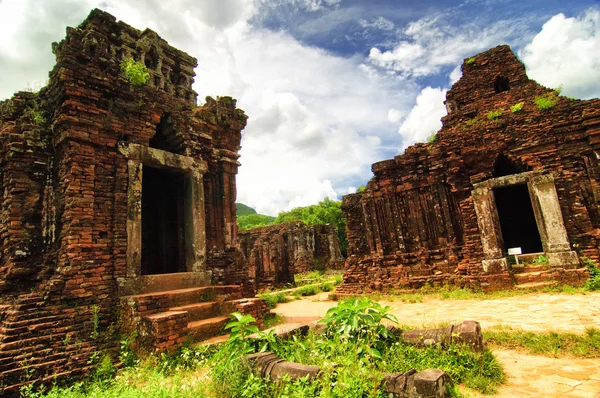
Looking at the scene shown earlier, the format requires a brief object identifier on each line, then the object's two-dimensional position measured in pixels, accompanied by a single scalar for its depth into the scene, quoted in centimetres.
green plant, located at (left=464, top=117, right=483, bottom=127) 1165
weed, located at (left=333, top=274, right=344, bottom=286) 1737
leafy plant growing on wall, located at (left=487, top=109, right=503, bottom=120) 1132
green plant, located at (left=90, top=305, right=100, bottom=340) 564
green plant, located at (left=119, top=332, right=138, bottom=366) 551
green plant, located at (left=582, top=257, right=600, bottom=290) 793
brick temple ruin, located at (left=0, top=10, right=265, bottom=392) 539
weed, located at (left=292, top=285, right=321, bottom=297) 1470
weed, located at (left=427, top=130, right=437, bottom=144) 1270
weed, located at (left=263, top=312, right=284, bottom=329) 779
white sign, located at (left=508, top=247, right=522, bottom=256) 956
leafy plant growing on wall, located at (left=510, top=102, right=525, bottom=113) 1092
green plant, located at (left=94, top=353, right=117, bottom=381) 516
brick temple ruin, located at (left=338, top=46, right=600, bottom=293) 940
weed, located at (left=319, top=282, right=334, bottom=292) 1570
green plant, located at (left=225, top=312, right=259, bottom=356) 425
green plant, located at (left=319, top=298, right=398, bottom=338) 433
